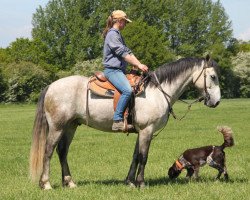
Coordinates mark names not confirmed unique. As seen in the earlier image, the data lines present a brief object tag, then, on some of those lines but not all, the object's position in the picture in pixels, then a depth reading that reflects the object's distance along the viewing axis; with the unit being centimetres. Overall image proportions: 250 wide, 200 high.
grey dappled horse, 1062
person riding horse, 1038
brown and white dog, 1127
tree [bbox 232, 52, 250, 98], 9741
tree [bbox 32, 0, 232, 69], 9744
